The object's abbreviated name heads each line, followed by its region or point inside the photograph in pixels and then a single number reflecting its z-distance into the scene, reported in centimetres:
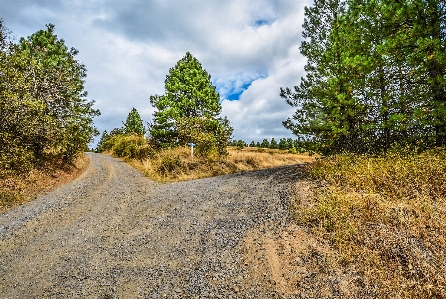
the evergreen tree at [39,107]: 1166
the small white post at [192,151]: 1742
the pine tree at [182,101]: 2119
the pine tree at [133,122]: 5062
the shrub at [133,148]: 2311
